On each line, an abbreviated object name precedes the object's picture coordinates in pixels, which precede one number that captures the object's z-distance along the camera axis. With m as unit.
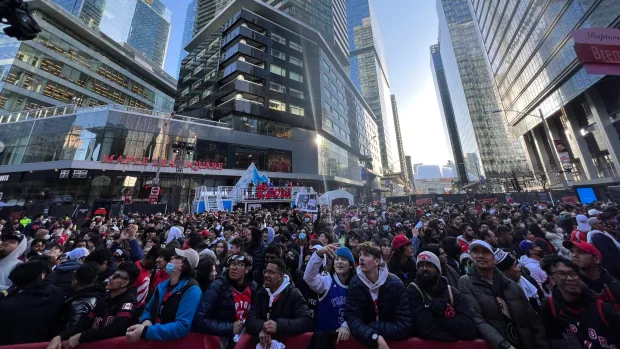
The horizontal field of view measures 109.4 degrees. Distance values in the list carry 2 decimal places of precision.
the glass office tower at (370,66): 94.75
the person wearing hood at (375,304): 2.37
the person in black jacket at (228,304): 2.64
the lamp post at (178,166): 22.92
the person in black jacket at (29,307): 2.37
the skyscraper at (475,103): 55.31
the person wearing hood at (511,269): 3.19
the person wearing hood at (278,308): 2.49
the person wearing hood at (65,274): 3.57
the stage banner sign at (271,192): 24.29
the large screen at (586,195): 15.57
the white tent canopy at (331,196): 23.57
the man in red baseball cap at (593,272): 2.76
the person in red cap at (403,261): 3.95
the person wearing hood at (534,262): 3.82
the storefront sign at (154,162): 25.33
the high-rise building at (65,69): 32.28
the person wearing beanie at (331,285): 2.88
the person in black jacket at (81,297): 2.62
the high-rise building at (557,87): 24.81
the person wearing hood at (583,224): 6.13
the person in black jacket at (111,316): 2.35
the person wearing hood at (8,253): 3.53
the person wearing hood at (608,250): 4.16
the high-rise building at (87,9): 63.91
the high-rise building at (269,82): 37.16
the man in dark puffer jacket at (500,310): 2.38
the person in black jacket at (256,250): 4.92
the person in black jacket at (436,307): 2.37
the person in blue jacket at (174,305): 2.41
